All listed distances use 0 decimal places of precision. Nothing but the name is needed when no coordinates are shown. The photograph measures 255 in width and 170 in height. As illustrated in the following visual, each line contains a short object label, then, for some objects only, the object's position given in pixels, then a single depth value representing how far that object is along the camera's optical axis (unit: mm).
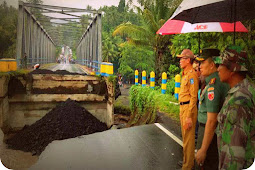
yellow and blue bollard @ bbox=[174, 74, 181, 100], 5090
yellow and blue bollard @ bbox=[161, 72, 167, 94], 5707
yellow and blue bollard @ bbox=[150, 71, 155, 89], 6410
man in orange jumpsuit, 2082
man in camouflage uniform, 1089
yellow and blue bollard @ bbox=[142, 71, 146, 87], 6961
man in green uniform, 1586
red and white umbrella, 3527
